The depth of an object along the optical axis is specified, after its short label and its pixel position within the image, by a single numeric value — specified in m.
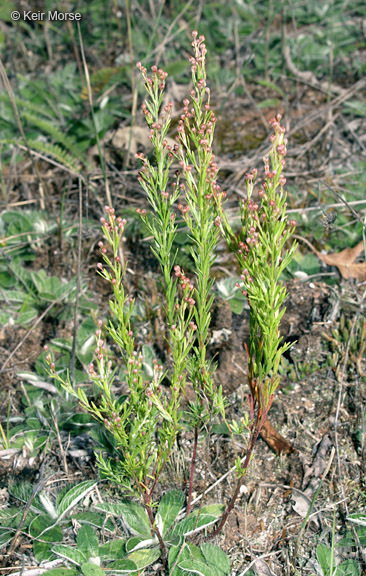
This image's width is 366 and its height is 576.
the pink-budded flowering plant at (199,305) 0.64
